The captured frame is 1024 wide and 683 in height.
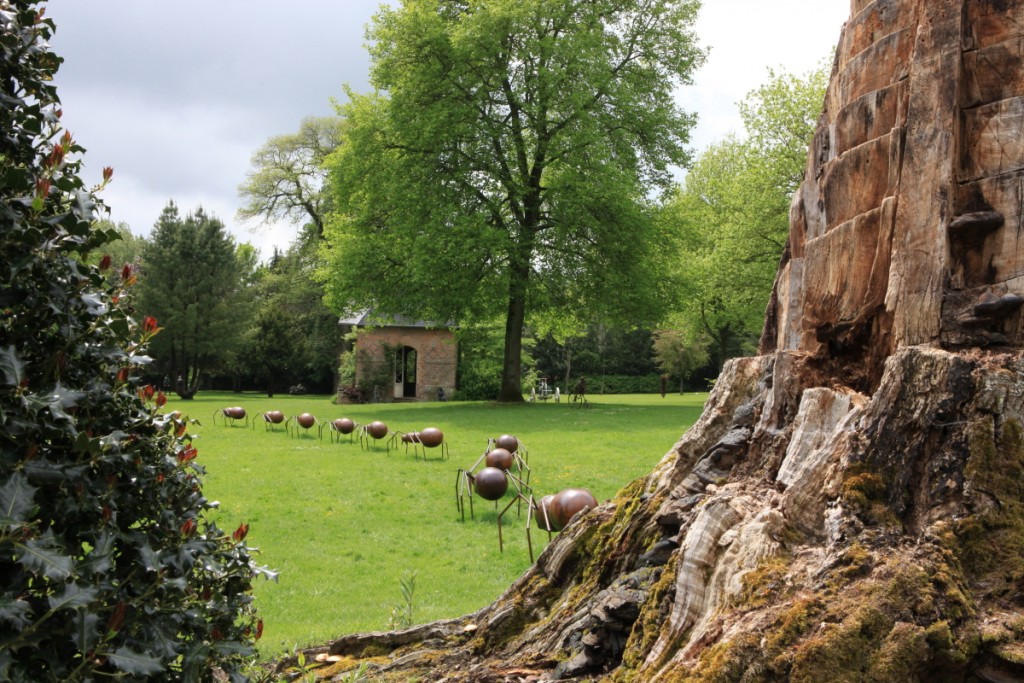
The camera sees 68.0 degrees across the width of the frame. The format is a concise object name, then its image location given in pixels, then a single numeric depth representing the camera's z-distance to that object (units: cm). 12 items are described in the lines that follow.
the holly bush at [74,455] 220
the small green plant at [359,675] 360
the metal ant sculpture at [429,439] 1716
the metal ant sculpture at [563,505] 789
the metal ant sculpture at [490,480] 1131
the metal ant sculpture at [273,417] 2353
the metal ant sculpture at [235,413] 2477
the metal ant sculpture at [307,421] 2220
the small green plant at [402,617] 545
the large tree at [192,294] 4138
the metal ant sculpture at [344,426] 2093
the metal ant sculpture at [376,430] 1933
